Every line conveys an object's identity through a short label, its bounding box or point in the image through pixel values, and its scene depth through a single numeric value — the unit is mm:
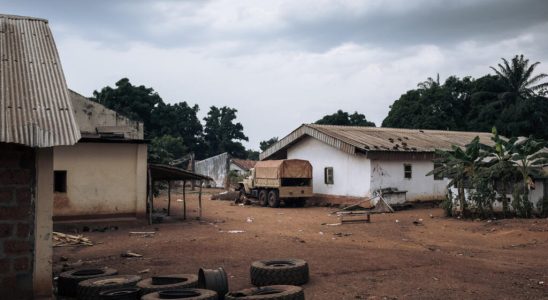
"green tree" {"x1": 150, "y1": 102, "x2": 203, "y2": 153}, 61906
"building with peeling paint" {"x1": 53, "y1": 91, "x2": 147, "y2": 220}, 18422
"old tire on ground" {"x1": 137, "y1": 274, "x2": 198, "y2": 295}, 8242
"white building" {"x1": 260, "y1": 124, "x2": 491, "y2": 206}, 27109
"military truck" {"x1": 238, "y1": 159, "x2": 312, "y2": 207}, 27922
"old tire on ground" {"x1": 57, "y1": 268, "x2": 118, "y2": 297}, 8977
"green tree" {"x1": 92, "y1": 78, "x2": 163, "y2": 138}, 56844
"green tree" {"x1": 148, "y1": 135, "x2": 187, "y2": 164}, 53031
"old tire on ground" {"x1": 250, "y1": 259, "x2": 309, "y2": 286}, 9359
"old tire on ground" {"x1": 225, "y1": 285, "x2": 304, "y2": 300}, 7633
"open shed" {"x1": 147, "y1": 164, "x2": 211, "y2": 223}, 19891
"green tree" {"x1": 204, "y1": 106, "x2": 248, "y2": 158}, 68062
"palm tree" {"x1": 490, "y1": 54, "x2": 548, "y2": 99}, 50312
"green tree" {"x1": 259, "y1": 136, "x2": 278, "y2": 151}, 73919
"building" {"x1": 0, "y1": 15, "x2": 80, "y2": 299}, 7734
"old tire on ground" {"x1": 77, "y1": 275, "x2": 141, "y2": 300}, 8250
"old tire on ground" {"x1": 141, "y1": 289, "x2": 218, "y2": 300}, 7664
